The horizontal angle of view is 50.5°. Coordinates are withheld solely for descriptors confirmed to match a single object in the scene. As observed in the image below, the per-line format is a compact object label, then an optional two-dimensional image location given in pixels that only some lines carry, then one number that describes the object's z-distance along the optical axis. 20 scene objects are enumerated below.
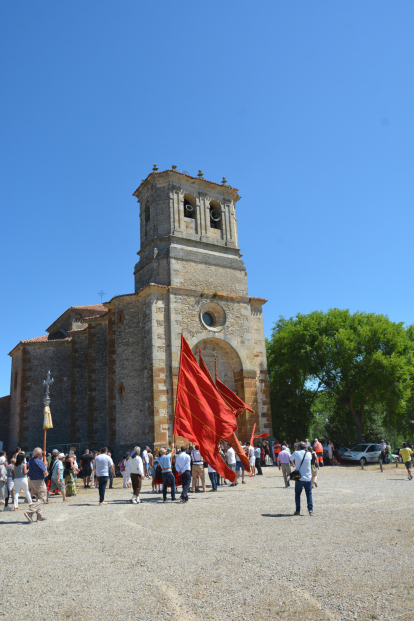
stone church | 21.58
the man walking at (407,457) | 16.80
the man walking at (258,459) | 19.28
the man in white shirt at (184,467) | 12.09
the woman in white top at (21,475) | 10.60
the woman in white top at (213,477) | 14.36
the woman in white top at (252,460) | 18.02
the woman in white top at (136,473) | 11.93
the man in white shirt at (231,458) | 15.57
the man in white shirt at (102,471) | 11.92
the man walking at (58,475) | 13.03
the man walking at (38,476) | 10.12
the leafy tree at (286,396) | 30.52
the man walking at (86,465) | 16.20
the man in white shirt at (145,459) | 17.06
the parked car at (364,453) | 24.86
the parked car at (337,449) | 25.74
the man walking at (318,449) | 19.73
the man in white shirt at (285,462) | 14.91
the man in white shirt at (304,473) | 9.34
